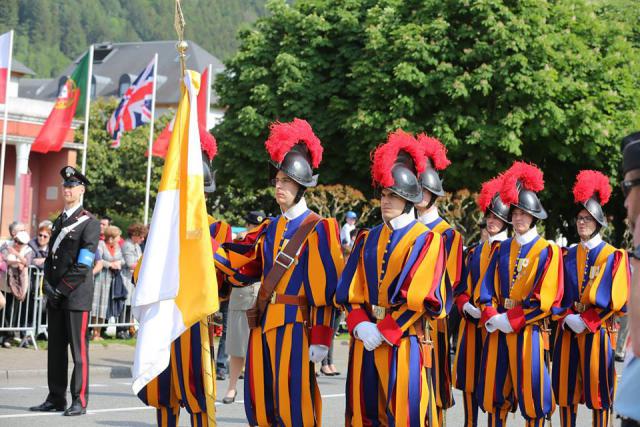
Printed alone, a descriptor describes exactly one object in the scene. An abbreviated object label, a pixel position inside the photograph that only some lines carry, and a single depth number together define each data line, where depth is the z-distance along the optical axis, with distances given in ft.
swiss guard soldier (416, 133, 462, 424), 28.58
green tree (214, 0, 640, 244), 94.12
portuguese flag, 84.58
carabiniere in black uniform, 34.06
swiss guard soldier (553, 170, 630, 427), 31.30
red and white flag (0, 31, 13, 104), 76.13
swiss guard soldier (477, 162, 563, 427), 29.60
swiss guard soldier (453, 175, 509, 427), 31.60
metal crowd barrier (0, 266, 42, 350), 49.55
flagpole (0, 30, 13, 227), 76.16
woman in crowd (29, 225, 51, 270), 51.31
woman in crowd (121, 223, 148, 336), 54.49
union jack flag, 91.76
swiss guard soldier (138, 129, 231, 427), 25.11
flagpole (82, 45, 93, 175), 82.79
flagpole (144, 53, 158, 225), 90.44
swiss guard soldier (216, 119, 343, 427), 24.41
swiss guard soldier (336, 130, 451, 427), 23.48
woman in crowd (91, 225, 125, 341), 54.19
